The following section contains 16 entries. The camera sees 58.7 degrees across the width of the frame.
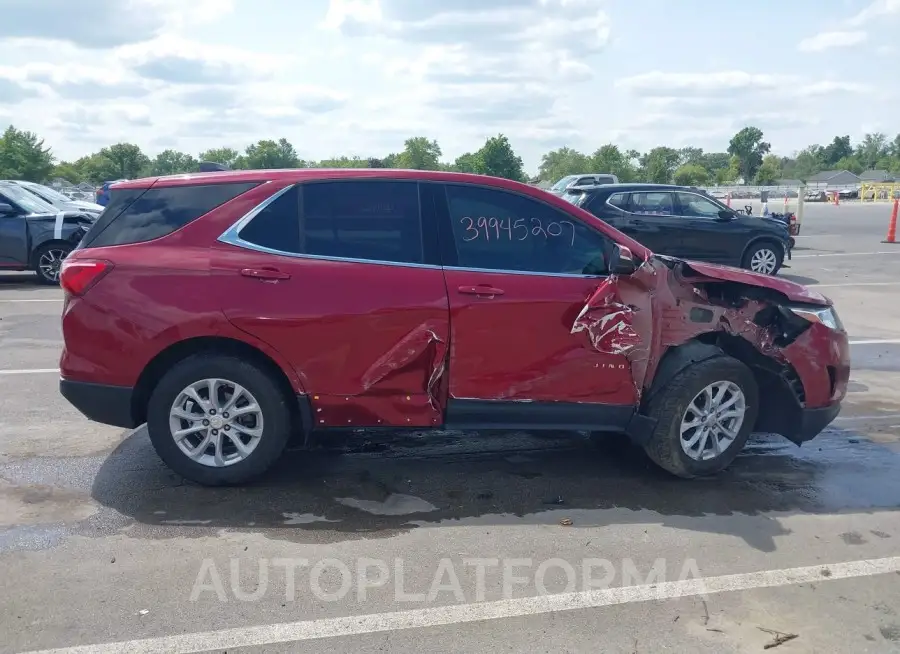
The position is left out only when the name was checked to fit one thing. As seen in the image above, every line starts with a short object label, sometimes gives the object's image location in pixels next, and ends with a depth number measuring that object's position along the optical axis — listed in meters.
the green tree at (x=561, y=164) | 90.82
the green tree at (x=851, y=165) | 128.00
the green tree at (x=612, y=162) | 87.31
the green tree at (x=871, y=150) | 139.75
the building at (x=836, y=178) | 109.12
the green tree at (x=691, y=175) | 93.12
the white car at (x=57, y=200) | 14.24
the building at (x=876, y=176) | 102.80
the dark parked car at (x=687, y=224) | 13.94
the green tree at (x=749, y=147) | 134.12
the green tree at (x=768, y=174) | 107.81
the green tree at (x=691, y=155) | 138.26
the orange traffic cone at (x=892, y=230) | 22.34
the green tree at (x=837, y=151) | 144.90
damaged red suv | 4.59
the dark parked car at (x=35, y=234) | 12.98
